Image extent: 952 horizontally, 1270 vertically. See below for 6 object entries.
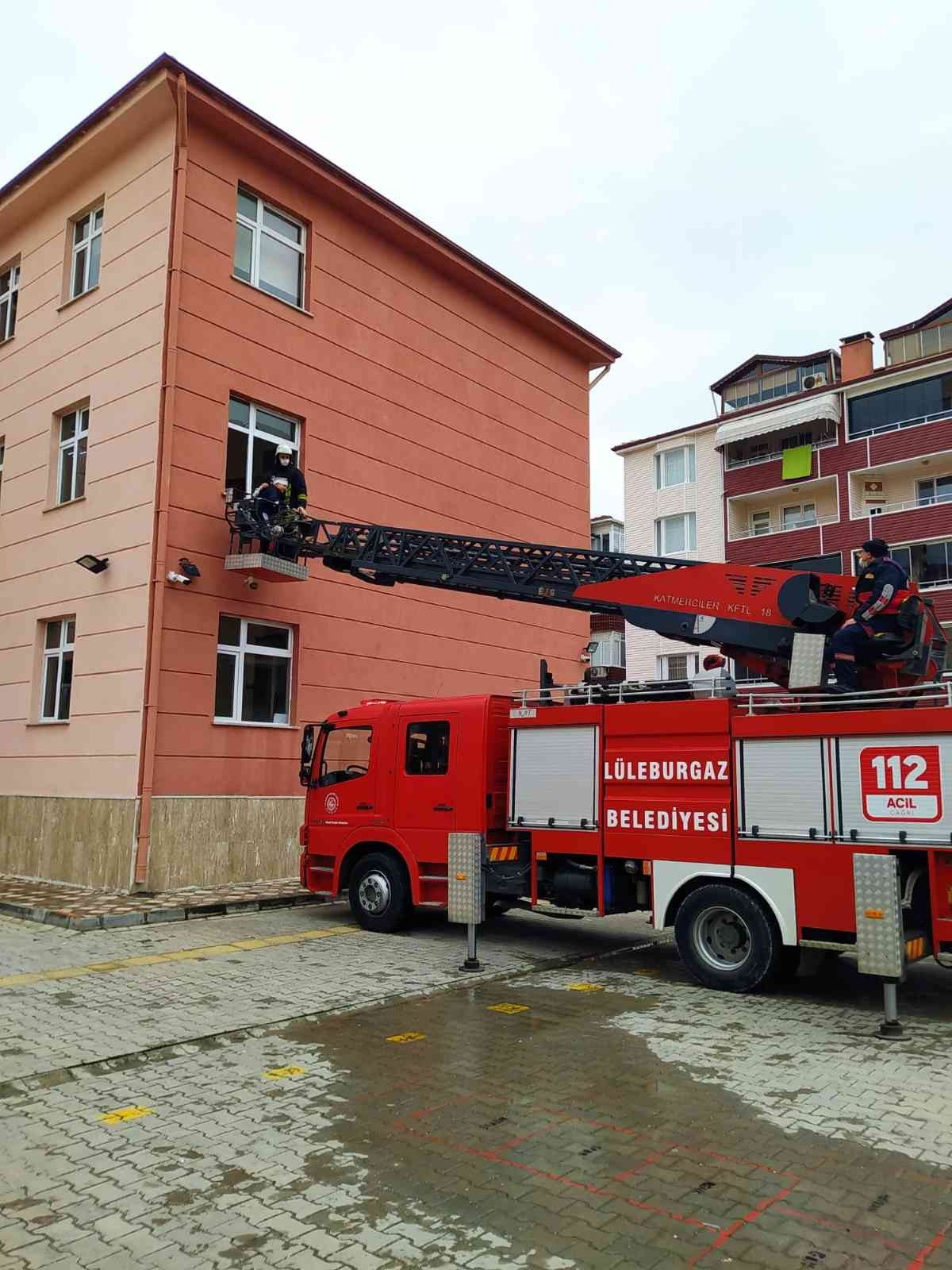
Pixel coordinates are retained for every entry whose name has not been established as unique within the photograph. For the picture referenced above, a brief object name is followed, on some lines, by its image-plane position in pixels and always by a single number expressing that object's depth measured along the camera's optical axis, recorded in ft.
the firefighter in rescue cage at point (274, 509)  43.80
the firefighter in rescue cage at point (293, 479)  44.55
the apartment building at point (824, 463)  101.09
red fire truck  23.45
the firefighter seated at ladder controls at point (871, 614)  26.16
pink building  43.29
